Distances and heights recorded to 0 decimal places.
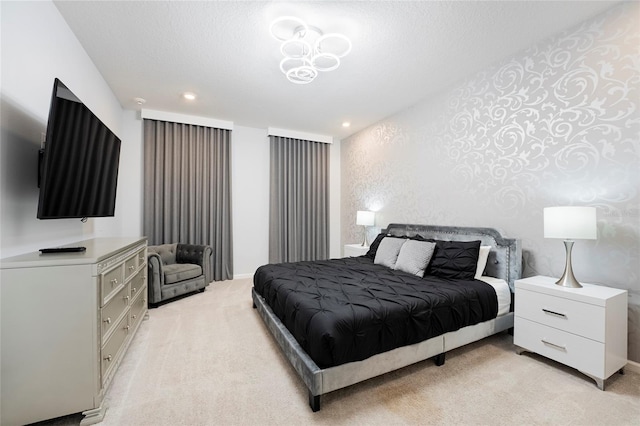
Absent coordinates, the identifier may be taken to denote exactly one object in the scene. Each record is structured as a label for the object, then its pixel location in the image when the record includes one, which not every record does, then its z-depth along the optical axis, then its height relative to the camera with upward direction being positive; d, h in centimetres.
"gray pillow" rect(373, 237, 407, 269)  329 -50
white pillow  281 -51
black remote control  173 -24
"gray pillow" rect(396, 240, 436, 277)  290 -50
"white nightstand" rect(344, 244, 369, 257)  448 -65
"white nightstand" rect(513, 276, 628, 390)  187 -86
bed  169 -75
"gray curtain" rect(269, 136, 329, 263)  522 +23
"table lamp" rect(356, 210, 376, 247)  463 -11
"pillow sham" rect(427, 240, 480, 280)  270 -50
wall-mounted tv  170 +38
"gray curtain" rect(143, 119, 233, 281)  432 +41
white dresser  140 -67
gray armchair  339 -79
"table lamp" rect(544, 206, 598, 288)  202 -11
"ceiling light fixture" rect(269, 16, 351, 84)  229 +158
